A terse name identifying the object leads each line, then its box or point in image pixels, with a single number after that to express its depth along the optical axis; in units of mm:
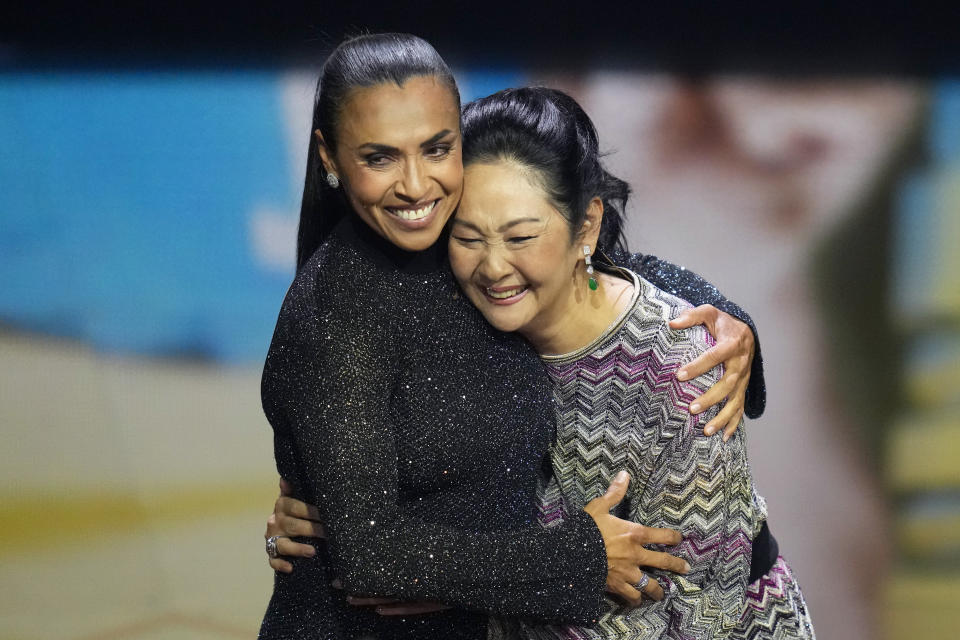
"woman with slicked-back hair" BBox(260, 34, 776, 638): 6782
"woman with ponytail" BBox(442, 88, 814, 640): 6914
